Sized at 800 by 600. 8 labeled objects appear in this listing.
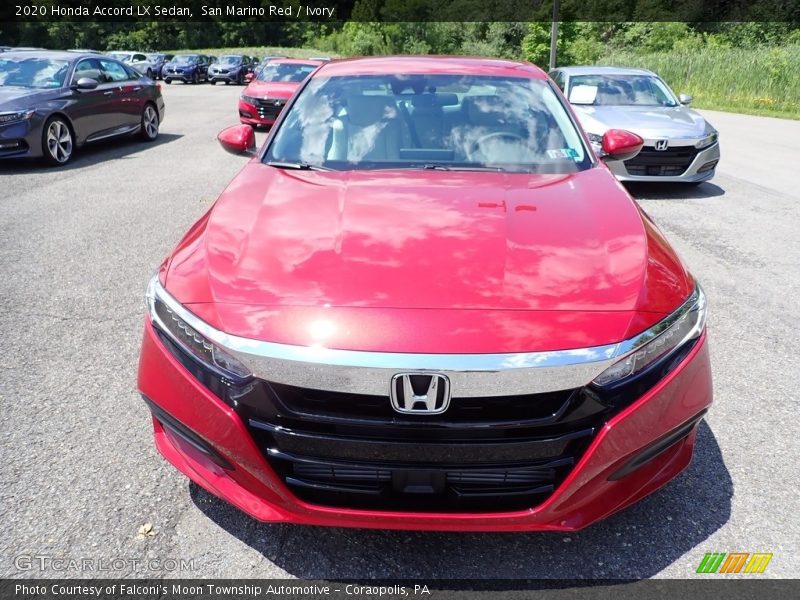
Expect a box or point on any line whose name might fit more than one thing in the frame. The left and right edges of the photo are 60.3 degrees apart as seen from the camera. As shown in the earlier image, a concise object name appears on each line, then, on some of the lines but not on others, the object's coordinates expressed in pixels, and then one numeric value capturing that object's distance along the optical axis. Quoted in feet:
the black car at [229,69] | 112.57
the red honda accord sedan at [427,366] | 6.23
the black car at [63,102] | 29.68
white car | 120.08
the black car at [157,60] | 126.52
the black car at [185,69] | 116.37
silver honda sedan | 26.63
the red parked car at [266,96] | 44.83
